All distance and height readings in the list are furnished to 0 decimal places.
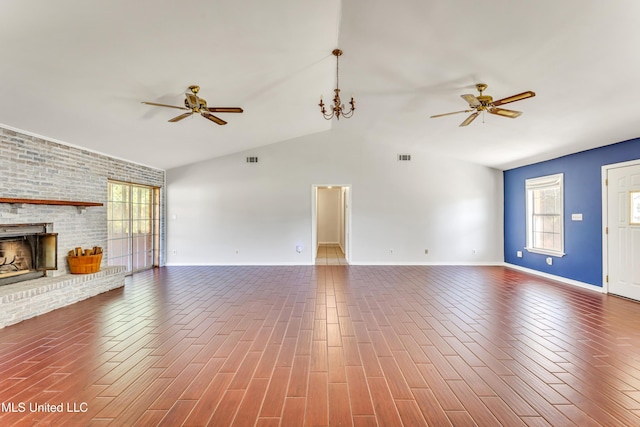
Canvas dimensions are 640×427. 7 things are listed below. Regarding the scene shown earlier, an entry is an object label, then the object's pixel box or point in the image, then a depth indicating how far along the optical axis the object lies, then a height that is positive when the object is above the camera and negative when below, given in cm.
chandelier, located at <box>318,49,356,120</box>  335 +132
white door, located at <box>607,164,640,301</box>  436 -22
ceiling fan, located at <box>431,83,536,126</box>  346 +133
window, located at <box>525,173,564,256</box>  566 +2
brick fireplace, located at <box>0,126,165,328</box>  369 -4
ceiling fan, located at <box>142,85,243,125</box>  338 +130
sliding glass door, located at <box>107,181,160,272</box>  581 -20
